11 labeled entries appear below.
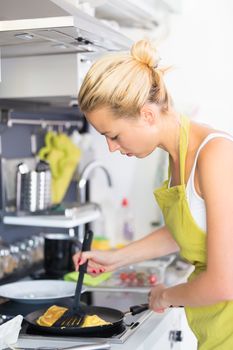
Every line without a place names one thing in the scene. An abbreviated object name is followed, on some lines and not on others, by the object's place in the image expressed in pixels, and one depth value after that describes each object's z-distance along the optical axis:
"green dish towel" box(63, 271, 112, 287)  2.19
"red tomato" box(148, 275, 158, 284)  2.20
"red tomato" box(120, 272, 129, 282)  2.25
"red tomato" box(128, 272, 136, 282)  2.24
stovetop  1.61
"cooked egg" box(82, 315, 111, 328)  1.65
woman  1.37
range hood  1.50
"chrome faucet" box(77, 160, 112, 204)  2.59
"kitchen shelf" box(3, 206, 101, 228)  2.20
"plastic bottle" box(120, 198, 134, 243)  2.85
